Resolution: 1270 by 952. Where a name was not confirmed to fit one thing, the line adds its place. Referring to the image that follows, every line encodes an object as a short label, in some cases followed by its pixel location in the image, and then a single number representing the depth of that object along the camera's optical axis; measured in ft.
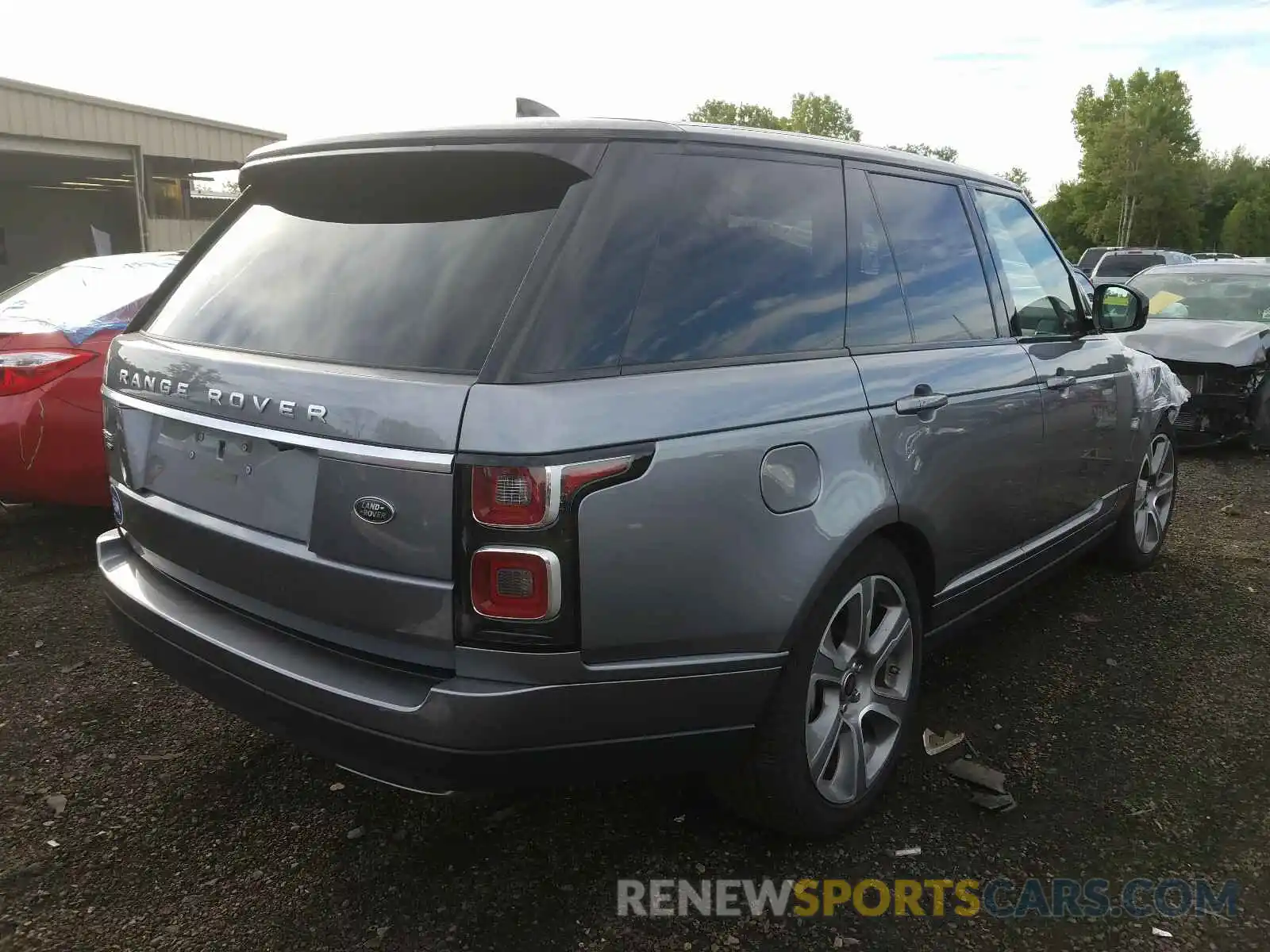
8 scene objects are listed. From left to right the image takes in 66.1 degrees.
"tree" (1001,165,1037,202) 295.07
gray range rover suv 6.49
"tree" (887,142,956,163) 265.34
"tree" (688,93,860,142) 311.88
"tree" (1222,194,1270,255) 191.72
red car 15.66
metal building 55.77
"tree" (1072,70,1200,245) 200.13
